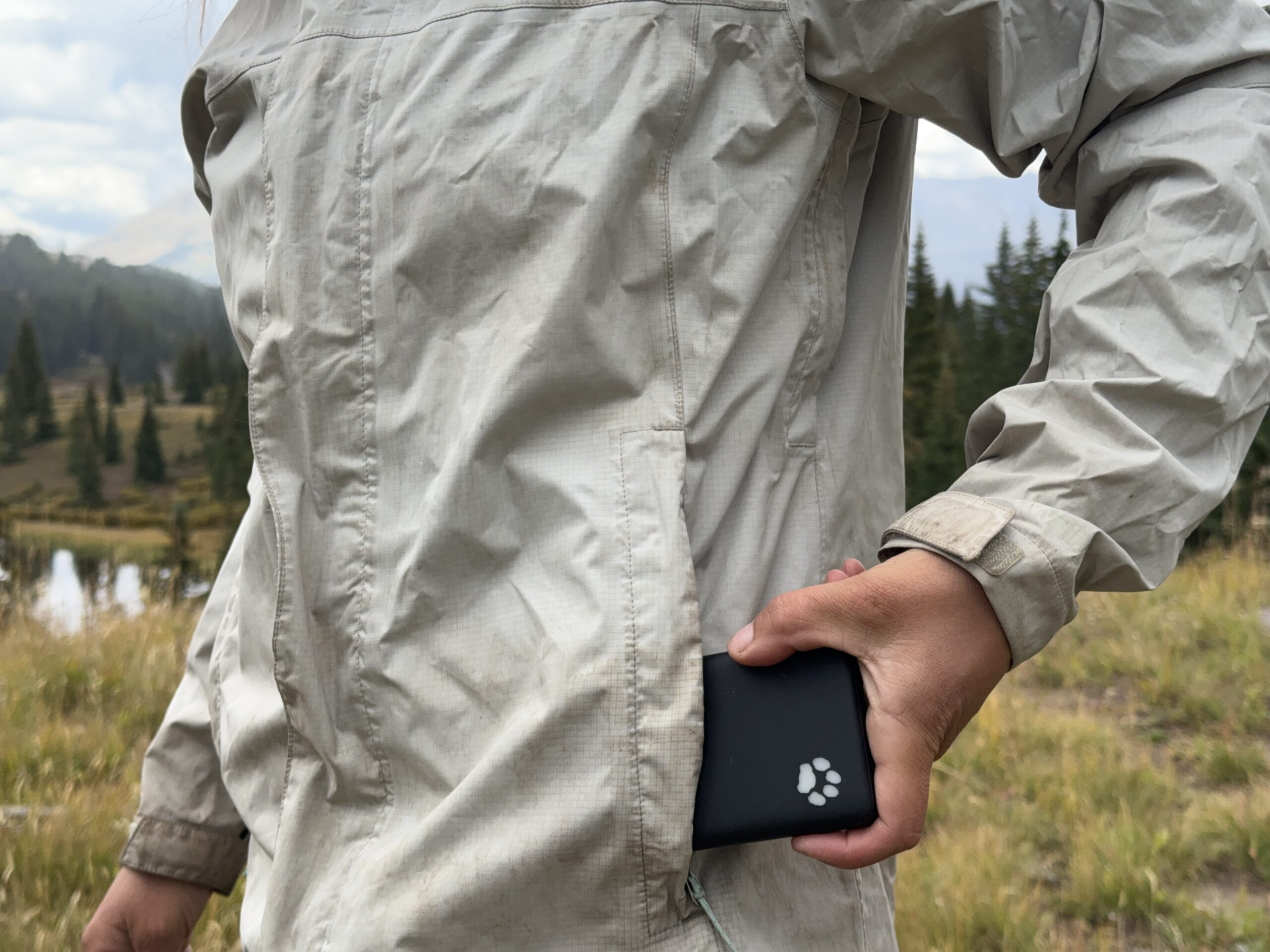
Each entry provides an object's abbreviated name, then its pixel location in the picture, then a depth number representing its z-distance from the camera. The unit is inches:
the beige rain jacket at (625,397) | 32.2
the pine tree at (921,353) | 1322.6
